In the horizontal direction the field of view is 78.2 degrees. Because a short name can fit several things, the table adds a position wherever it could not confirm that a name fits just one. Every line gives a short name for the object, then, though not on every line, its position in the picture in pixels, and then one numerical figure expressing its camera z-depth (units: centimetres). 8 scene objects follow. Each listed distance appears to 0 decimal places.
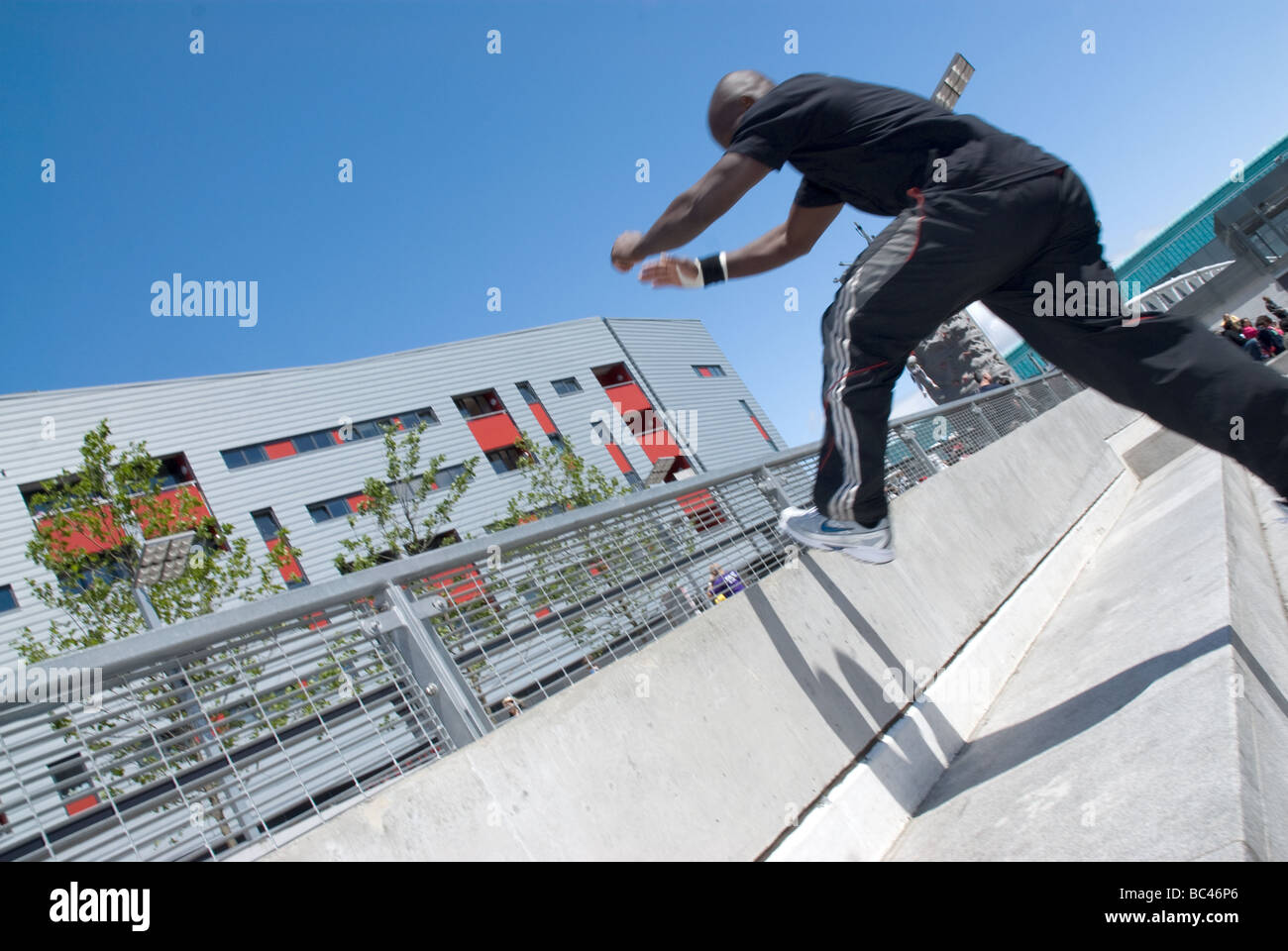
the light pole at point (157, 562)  1148
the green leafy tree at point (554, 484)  3650
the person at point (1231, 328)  2123
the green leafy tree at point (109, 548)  1842
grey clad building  3088
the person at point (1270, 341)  2031
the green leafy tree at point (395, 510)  2991
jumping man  244
